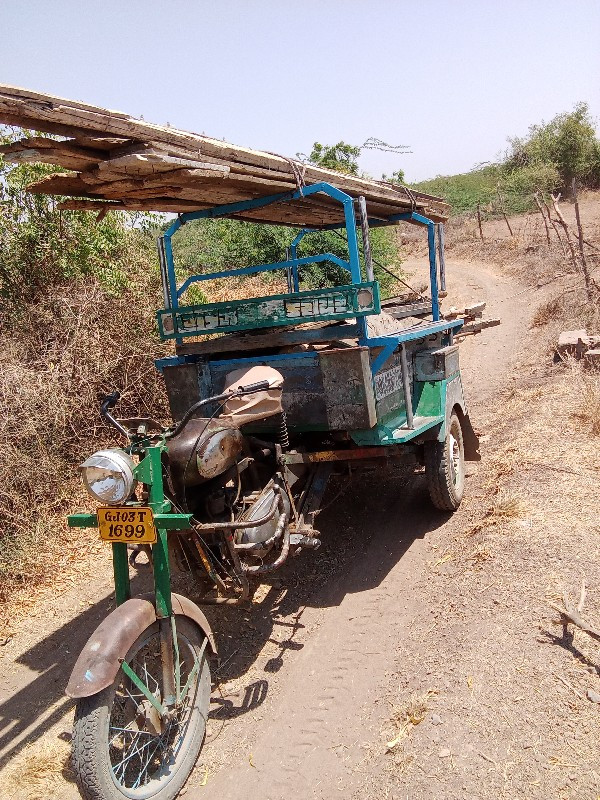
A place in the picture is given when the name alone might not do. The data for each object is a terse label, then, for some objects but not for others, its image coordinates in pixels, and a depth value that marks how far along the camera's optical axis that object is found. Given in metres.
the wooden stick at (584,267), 10.85
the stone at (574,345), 8.97
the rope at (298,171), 4.27
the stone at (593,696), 2.88
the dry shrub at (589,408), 6.08
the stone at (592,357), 8.45
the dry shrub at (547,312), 12.81
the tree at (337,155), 15.91
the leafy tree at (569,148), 32.19
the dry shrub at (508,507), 4.80
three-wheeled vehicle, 2.86
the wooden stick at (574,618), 3.18
